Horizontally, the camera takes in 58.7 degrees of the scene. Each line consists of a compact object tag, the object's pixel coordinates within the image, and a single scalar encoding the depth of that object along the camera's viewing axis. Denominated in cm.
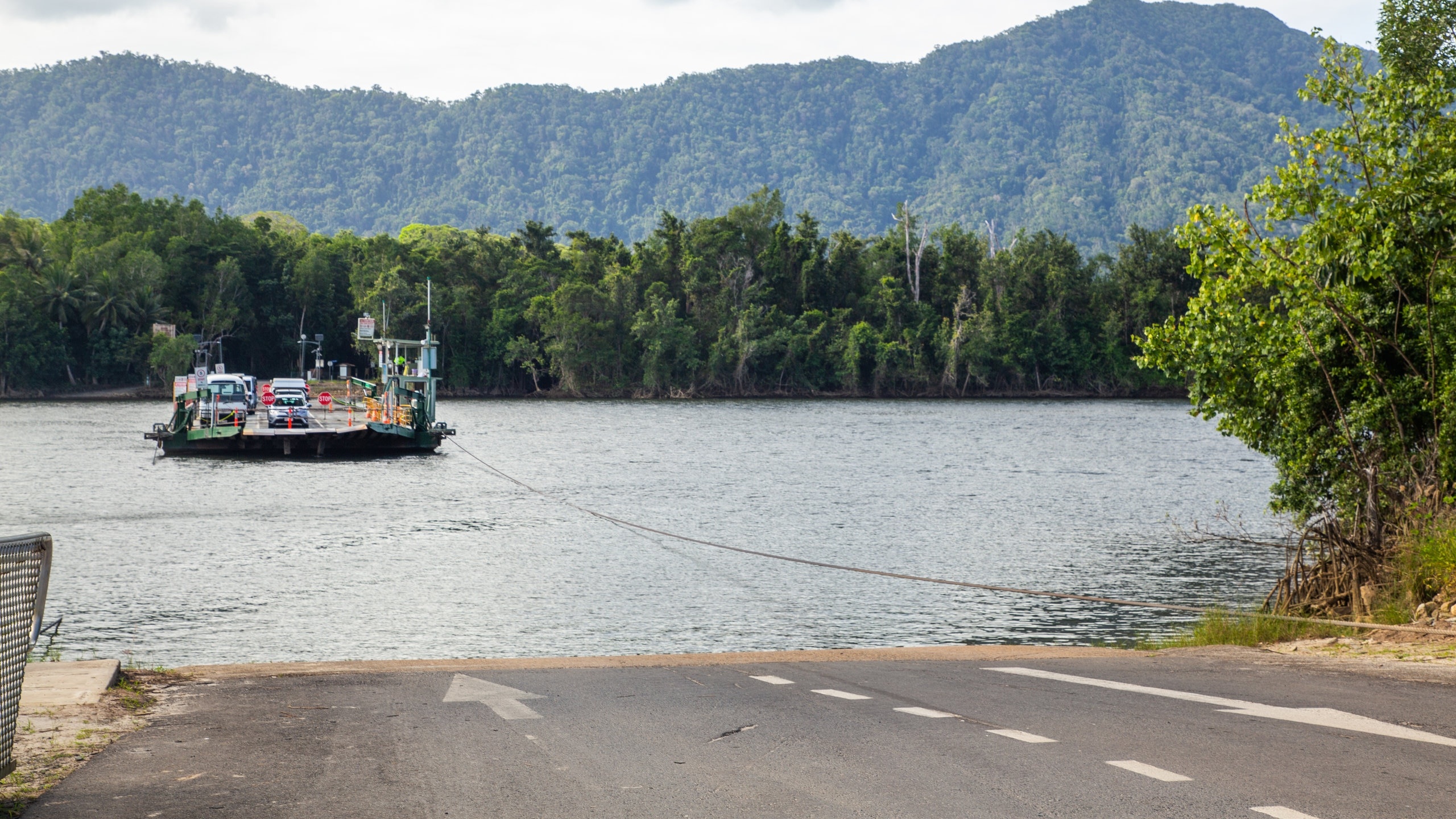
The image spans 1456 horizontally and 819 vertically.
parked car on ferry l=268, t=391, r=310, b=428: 6203
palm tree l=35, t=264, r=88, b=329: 12400
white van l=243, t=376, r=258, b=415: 7938
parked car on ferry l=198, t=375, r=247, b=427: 6347
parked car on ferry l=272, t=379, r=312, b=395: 6731
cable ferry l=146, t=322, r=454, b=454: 6059
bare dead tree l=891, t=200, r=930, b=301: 13418
